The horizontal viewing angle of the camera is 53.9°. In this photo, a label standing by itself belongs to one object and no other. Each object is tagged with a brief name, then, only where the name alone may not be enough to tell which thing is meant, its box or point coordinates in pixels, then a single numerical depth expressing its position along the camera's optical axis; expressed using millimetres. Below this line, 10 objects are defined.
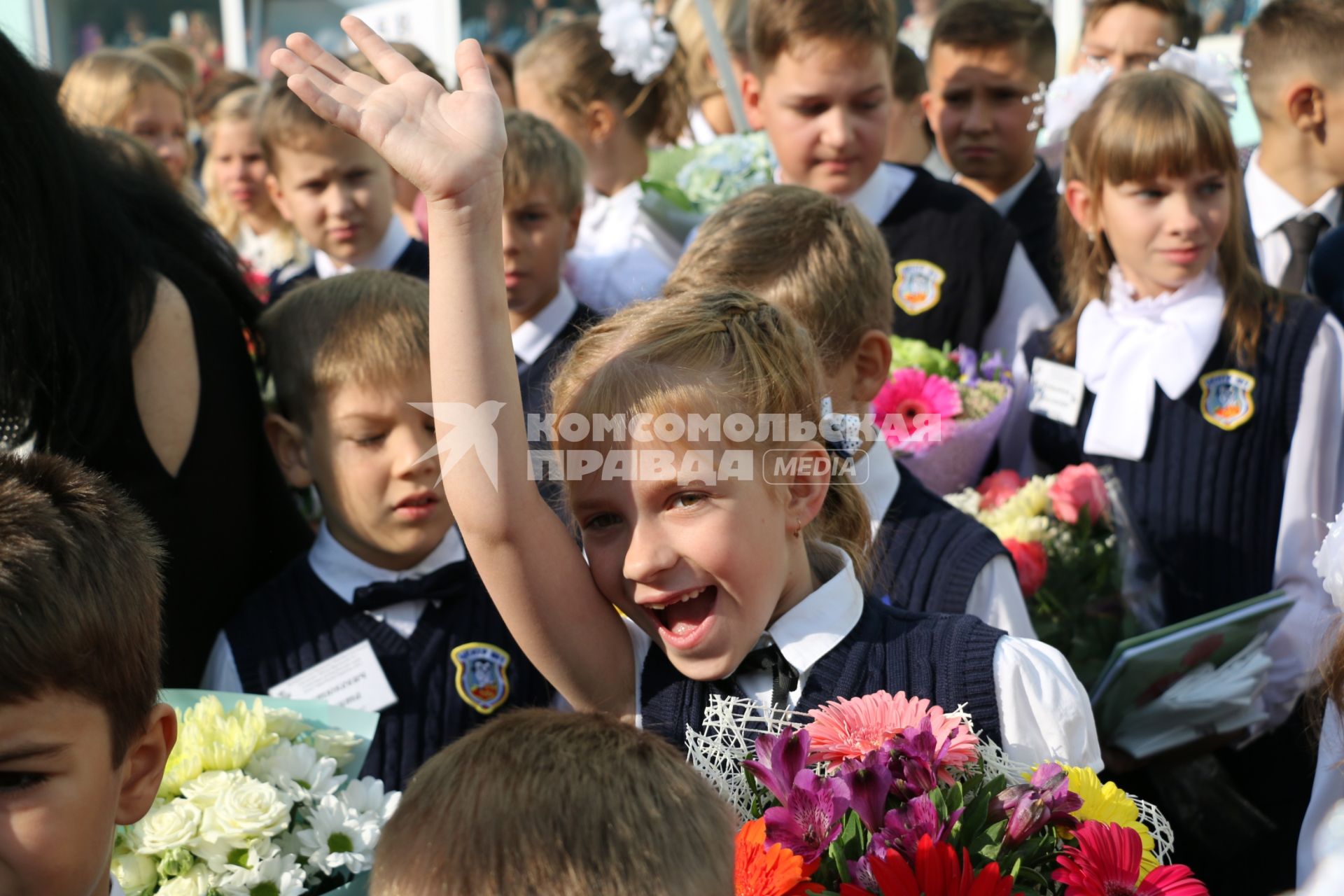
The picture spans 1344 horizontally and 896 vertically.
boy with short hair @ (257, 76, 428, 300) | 4156
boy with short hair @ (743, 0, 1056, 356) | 3750
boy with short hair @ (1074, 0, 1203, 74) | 4852
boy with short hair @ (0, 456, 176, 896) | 1485
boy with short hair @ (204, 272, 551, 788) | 2555
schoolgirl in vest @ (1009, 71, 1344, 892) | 3100
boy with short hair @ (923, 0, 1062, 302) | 4480
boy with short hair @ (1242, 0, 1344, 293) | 3932
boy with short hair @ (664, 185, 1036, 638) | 2391
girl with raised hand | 1631
